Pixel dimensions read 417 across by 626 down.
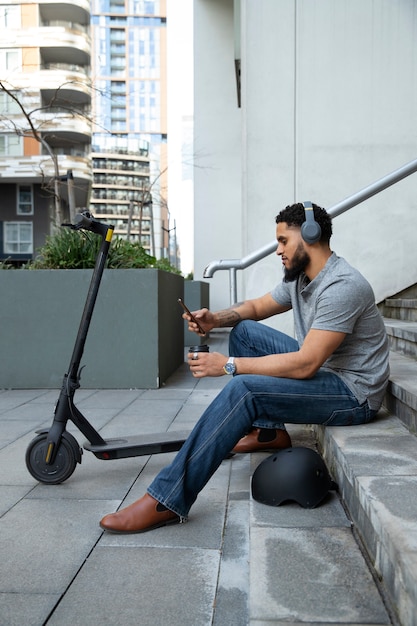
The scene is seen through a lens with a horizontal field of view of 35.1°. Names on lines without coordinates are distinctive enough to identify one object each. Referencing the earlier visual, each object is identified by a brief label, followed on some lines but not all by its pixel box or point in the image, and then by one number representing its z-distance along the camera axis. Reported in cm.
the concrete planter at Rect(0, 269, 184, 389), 663
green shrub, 693
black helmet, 285
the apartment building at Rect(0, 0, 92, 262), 3866
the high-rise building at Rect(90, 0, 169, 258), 15462
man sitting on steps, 273
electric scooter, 332
